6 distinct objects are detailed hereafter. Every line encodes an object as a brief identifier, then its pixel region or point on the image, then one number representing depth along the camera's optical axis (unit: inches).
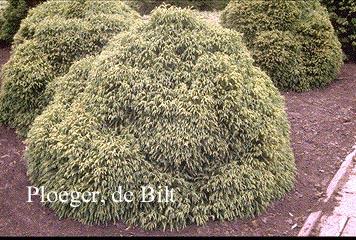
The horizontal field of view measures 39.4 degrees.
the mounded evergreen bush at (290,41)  244.8
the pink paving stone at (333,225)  147.7
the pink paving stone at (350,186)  172.6
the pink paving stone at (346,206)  159.0
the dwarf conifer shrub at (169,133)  147.4
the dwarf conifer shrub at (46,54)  197.3
